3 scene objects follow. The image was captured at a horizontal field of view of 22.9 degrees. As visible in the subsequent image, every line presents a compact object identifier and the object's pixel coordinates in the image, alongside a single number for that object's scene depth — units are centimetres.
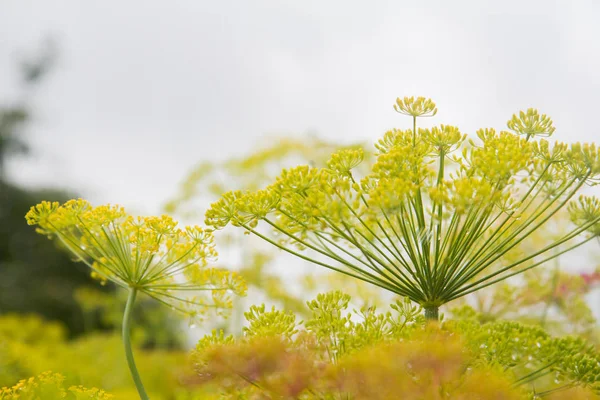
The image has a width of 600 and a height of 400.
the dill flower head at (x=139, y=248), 69
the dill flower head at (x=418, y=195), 65
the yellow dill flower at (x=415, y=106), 69
